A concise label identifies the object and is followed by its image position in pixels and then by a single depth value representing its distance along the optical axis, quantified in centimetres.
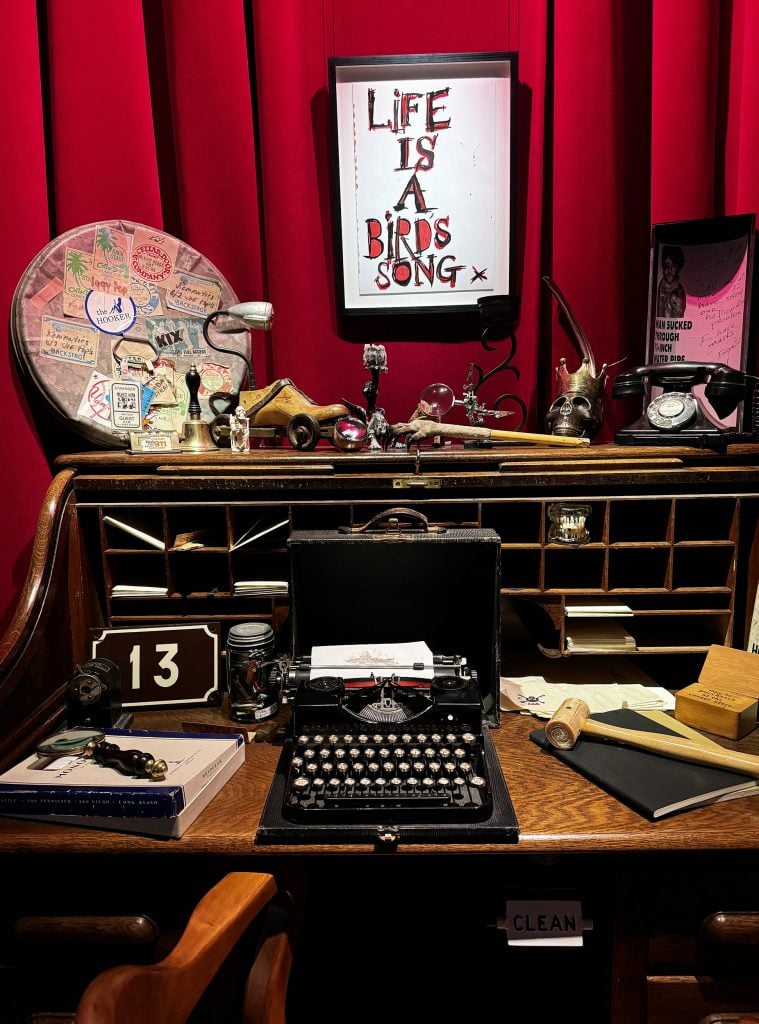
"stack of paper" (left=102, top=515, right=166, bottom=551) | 169
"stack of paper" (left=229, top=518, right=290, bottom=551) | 172
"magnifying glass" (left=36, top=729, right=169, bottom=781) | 126
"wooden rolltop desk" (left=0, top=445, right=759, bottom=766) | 163
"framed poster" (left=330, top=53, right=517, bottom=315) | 196
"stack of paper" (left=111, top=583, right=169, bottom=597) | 173
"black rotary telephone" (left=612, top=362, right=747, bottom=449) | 162
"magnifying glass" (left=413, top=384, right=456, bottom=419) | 194
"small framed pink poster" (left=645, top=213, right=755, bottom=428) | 186
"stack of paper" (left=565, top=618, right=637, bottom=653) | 170
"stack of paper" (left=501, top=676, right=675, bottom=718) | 167
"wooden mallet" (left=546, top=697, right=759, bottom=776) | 135
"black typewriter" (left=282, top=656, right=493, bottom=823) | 122
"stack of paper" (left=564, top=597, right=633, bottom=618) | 170
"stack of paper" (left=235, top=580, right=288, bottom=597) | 173
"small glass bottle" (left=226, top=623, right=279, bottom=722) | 162
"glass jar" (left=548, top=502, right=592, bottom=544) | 168
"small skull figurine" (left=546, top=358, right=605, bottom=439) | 185
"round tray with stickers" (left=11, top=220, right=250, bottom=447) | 181
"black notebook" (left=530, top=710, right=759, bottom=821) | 126
